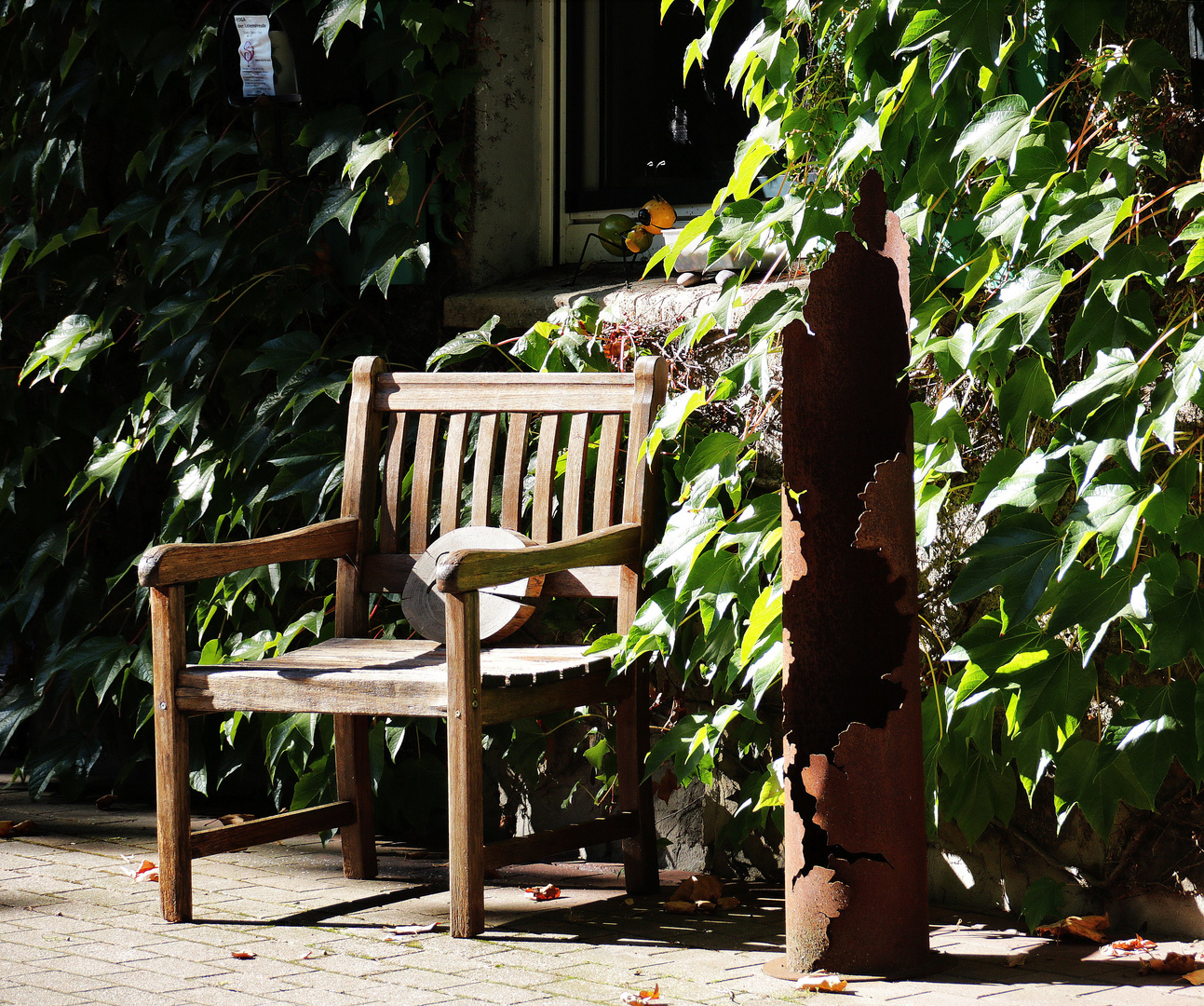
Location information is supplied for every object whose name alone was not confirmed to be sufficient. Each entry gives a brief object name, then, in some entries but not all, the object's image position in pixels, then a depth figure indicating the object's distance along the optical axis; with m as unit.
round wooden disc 6.54
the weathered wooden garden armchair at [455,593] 5.55
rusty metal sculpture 4.90
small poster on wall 8.02
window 8.18
